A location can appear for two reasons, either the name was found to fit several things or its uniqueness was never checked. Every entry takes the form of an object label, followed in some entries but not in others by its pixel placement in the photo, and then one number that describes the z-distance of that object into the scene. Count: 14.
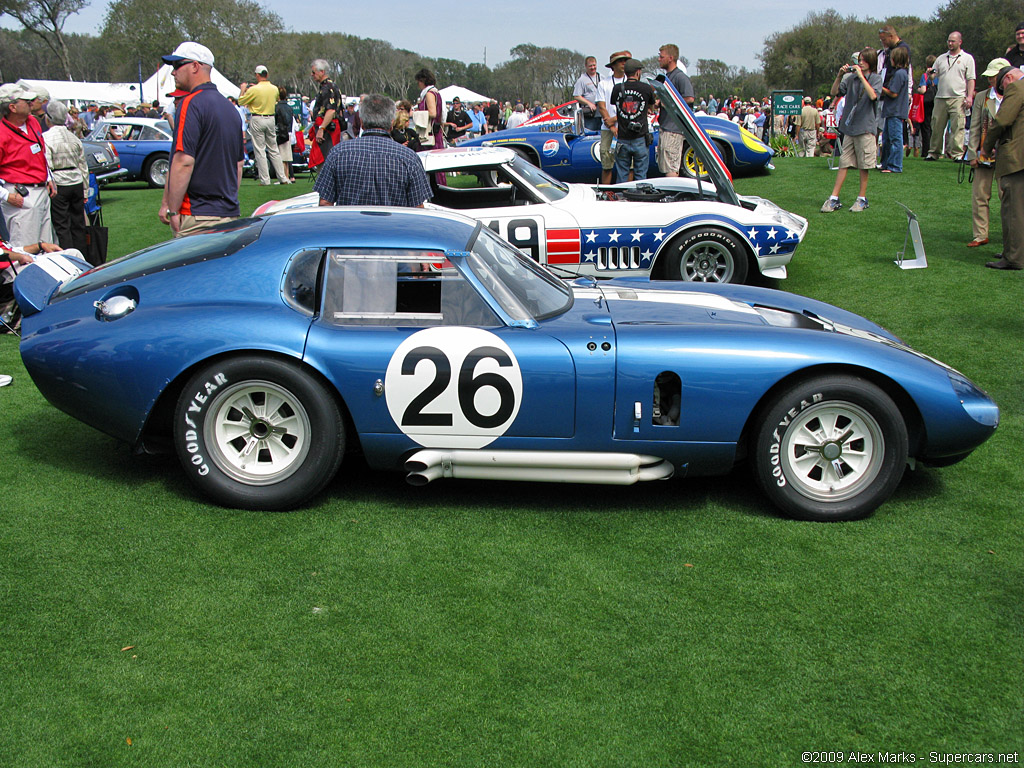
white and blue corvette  7.07
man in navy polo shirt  5.48
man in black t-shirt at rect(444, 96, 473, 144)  19.64
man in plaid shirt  5.47
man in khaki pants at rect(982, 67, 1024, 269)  7.60
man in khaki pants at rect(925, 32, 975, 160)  13.32
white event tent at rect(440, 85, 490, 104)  37.94
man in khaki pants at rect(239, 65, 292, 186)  13.84
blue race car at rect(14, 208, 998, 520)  3.73
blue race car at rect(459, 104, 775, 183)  13.60
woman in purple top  11.95
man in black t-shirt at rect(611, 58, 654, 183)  9.73
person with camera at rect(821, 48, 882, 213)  9.82
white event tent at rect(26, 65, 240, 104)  33.37
